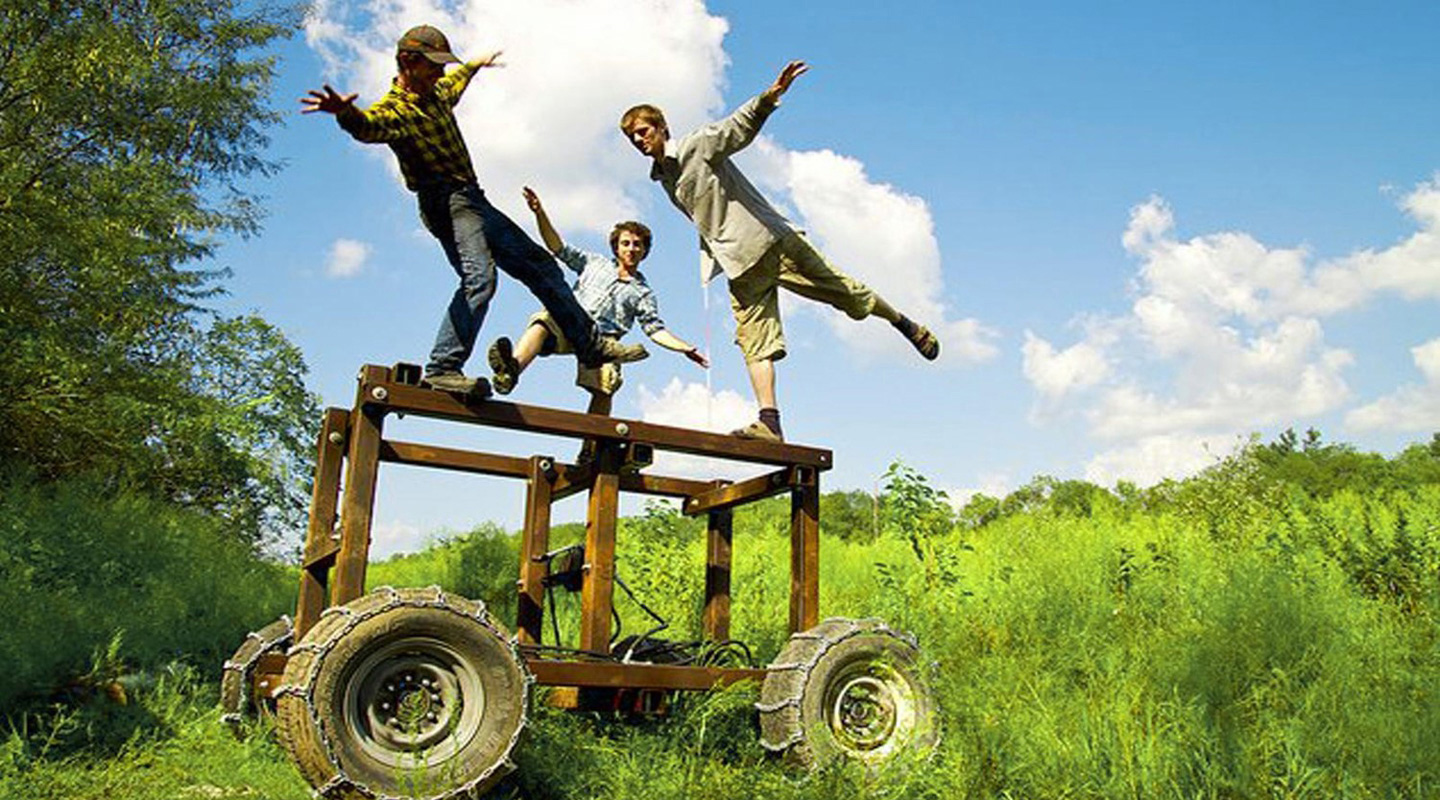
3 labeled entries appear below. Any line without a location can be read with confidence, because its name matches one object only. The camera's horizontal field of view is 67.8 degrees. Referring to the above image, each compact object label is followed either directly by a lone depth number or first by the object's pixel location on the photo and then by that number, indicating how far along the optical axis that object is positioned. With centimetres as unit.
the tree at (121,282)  1105
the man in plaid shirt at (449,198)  494
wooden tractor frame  399
